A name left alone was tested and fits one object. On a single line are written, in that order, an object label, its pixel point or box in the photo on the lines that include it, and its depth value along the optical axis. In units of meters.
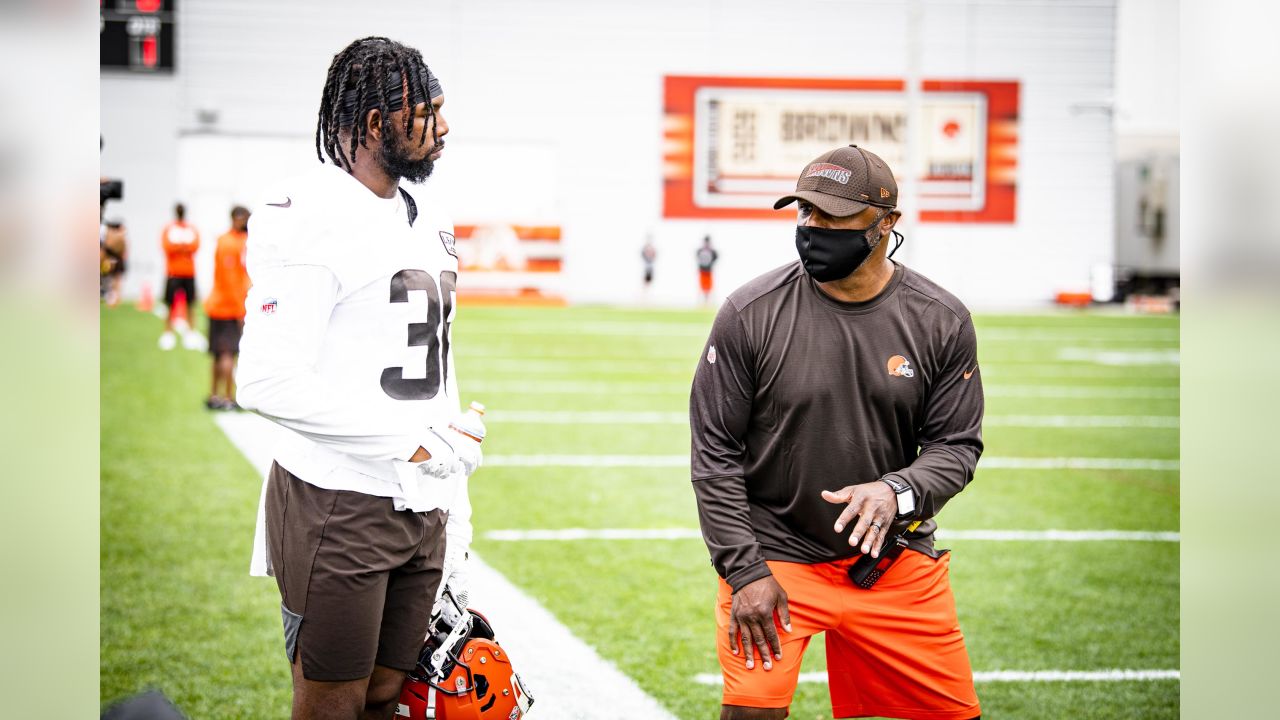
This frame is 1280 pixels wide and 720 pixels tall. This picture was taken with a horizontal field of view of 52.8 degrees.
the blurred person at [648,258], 35.81
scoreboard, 29.52
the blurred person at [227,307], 12.85
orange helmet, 3.29
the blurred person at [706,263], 34.78
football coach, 3.48
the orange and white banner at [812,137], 37.19
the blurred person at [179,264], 18.64
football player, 2.85
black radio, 3.51
